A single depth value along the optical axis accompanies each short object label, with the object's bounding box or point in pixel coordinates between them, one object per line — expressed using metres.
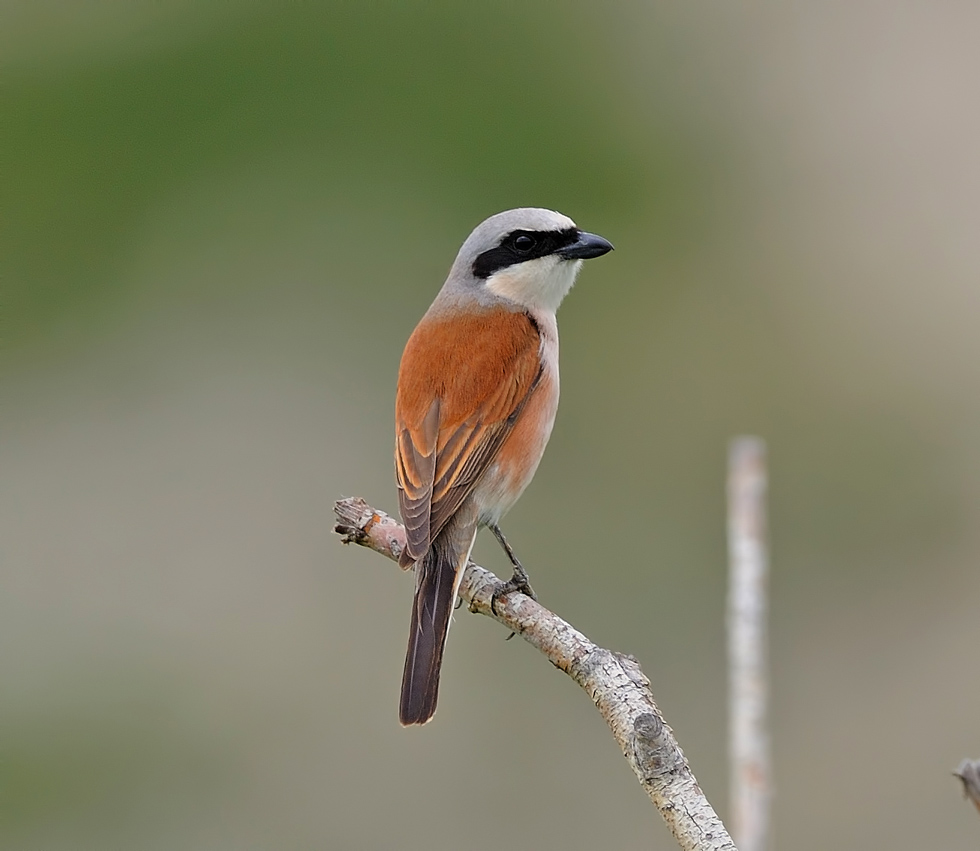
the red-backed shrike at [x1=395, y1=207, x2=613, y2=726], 6.66
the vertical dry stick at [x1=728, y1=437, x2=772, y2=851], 4.55
